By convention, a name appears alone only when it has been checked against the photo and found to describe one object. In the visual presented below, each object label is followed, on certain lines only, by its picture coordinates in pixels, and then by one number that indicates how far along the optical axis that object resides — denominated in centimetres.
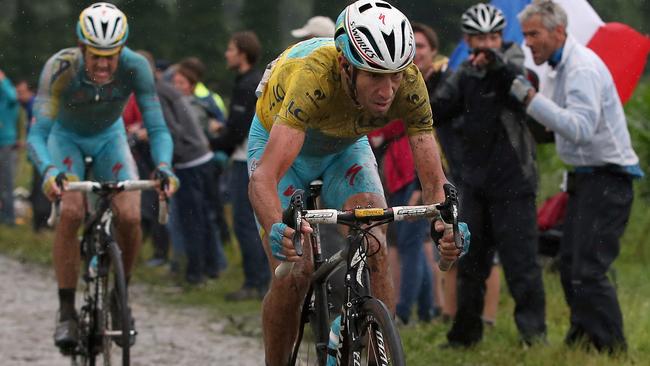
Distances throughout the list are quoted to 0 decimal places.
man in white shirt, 1630
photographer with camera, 1742
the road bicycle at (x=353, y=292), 1046
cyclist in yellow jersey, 1111
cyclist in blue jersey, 1691
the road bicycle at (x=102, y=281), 1605
